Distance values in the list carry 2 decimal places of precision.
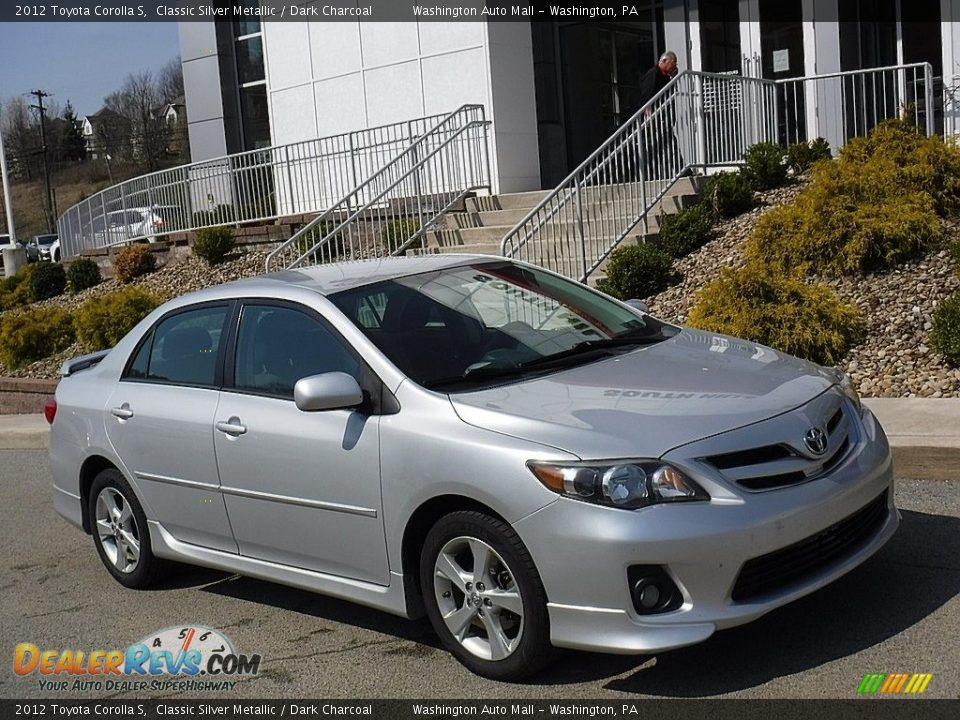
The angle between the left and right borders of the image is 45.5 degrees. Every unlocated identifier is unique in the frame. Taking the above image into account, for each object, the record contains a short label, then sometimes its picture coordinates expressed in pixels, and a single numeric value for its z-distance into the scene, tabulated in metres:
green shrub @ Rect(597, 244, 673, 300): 11.56
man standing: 13.72
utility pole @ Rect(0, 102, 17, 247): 31.25
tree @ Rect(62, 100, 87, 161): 113.81
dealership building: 16.73
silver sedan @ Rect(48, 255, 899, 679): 4.12
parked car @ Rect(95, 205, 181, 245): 22.03
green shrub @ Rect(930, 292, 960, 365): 8.66
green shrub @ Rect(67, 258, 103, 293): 21.45
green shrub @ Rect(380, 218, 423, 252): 15.68
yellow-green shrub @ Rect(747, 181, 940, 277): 10.28
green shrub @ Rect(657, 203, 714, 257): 12.34
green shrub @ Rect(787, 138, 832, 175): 13.49
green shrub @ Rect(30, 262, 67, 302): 21.81
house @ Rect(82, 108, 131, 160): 98.44
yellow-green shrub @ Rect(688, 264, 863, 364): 9.22
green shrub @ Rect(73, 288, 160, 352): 15.47
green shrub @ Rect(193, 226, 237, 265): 19.11
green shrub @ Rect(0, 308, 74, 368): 16.20
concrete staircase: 13.05
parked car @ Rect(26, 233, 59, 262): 47.33
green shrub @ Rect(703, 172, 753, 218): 12.85
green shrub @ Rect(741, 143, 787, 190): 13.15
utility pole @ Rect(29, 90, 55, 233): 73.05
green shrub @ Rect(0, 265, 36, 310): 21.89
